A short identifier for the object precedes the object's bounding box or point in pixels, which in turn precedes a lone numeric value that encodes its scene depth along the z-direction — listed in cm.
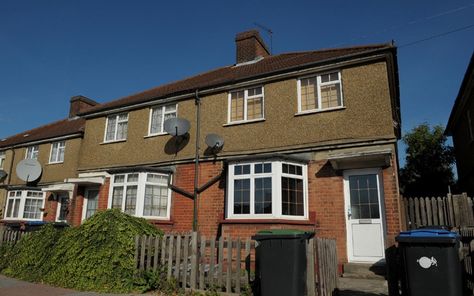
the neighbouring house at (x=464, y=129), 1370
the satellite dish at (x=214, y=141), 1165
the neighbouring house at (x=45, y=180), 1684
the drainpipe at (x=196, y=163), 1147
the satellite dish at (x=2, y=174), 2008
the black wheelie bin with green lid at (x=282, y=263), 547
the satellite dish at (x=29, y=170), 1742
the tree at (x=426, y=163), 2177
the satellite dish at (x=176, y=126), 1217
